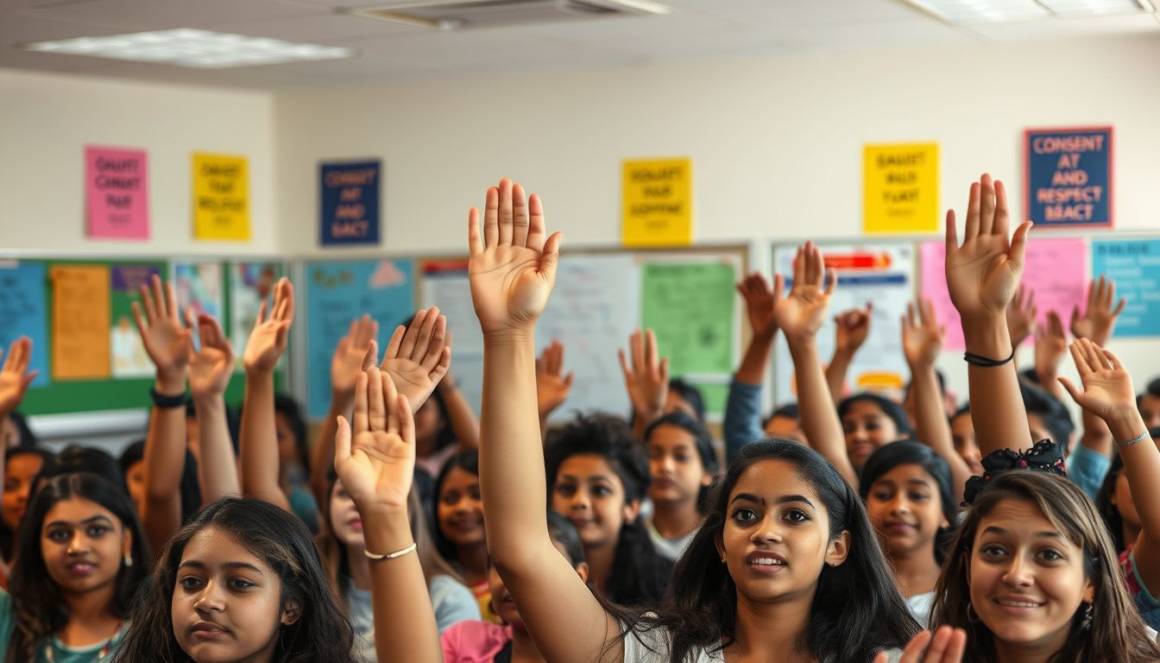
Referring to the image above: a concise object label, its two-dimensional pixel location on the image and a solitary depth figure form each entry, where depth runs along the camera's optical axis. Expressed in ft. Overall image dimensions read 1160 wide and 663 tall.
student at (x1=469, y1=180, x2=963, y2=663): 6.48
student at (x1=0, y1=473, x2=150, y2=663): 9.95
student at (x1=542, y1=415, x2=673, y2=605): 11.42
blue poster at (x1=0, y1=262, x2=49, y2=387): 17.21
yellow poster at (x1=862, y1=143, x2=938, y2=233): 16.80
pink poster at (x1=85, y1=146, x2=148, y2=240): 18.03
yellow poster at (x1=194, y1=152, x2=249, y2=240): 19.17
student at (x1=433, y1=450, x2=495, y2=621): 11.66
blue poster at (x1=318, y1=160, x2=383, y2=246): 19.75
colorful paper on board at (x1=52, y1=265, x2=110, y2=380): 17.80
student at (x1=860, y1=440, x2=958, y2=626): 10.37
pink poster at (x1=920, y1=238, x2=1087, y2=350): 16.21
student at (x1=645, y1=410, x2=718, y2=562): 12.73
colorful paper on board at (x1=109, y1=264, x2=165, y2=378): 18.39
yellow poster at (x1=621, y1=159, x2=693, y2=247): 18.01
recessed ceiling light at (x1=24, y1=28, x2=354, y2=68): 15.43
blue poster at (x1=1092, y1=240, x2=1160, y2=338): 15.96
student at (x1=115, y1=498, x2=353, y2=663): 7.55
